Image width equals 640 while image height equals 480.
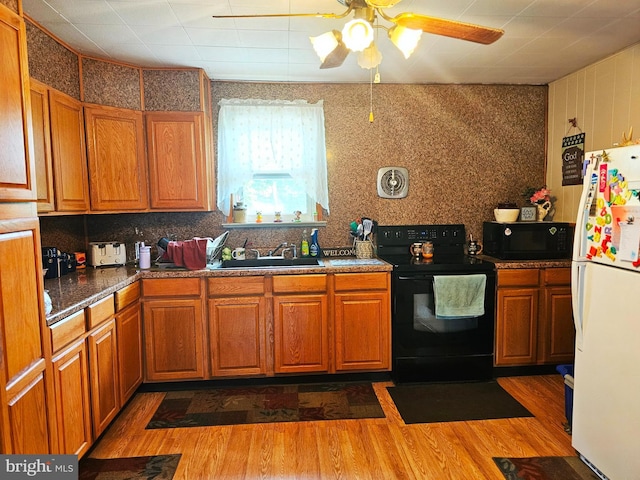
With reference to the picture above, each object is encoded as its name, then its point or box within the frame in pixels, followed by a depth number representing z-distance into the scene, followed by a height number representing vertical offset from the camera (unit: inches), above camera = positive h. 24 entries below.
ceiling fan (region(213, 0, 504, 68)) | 59.6 +27.7
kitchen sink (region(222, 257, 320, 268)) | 129.4 -16.6
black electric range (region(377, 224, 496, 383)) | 117.1 -35.8
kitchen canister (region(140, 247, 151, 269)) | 116.6 -12.8
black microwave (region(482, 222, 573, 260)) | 124.5 -10.5
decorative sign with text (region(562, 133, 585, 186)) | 126.5 +15.1
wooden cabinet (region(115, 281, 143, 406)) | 98.1 -32.3
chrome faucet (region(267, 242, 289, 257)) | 135.9 -13.4
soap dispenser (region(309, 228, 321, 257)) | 134.0 -12.3
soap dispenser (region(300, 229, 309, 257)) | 133.6 -12.5
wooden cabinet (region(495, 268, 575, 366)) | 120.1 -32.9
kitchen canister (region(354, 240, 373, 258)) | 132.7 -13.0
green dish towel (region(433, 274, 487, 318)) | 115.8 -25.0
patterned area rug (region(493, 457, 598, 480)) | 79.0 -52.5
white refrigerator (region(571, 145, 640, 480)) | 69.3 -20.3
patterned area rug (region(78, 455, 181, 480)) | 80.3 -52.1
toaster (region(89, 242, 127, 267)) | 118.1 -11.9
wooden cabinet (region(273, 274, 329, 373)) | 115.3 -32.3
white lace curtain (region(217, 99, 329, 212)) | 133.6 +23.5
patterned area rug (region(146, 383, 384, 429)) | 101.2 -51.6
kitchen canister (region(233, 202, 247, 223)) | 136.5 -0.6
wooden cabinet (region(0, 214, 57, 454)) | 55.5 -19.2
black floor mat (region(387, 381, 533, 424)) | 101.5 -51.9
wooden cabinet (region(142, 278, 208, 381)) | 111.9 -32.4
